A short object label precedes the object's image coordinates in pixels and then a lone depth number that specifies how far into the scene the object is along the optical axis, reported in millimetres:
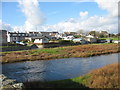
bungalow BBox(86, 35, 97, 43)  65342
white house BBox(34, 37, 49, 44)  48303
